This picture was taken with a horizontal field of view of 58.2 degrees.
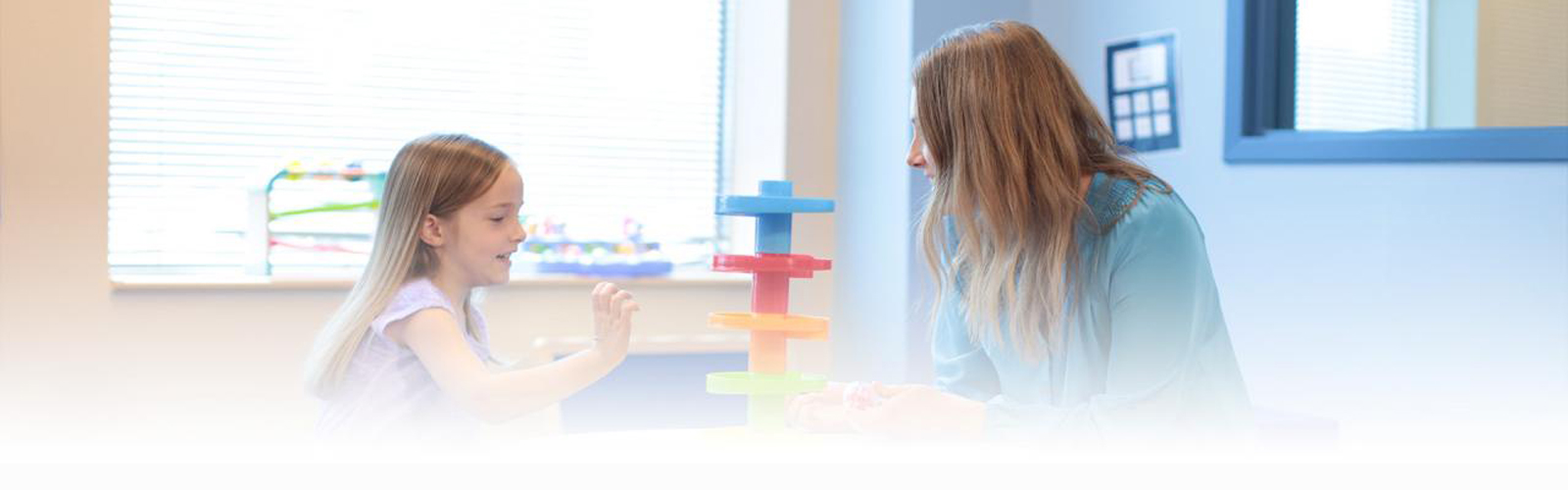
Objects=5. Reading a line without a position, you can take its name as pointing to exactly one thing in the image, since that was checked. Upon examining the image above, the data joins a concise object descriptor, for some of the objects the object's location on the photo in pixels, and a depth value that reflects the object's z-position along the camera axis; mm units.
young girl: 1507
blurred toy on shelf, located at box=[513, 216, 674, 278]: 2879
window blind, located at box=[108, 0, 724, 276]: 2674
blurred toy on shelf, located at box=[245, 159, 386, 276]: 2693
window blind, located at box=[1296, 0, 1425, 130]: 2115
